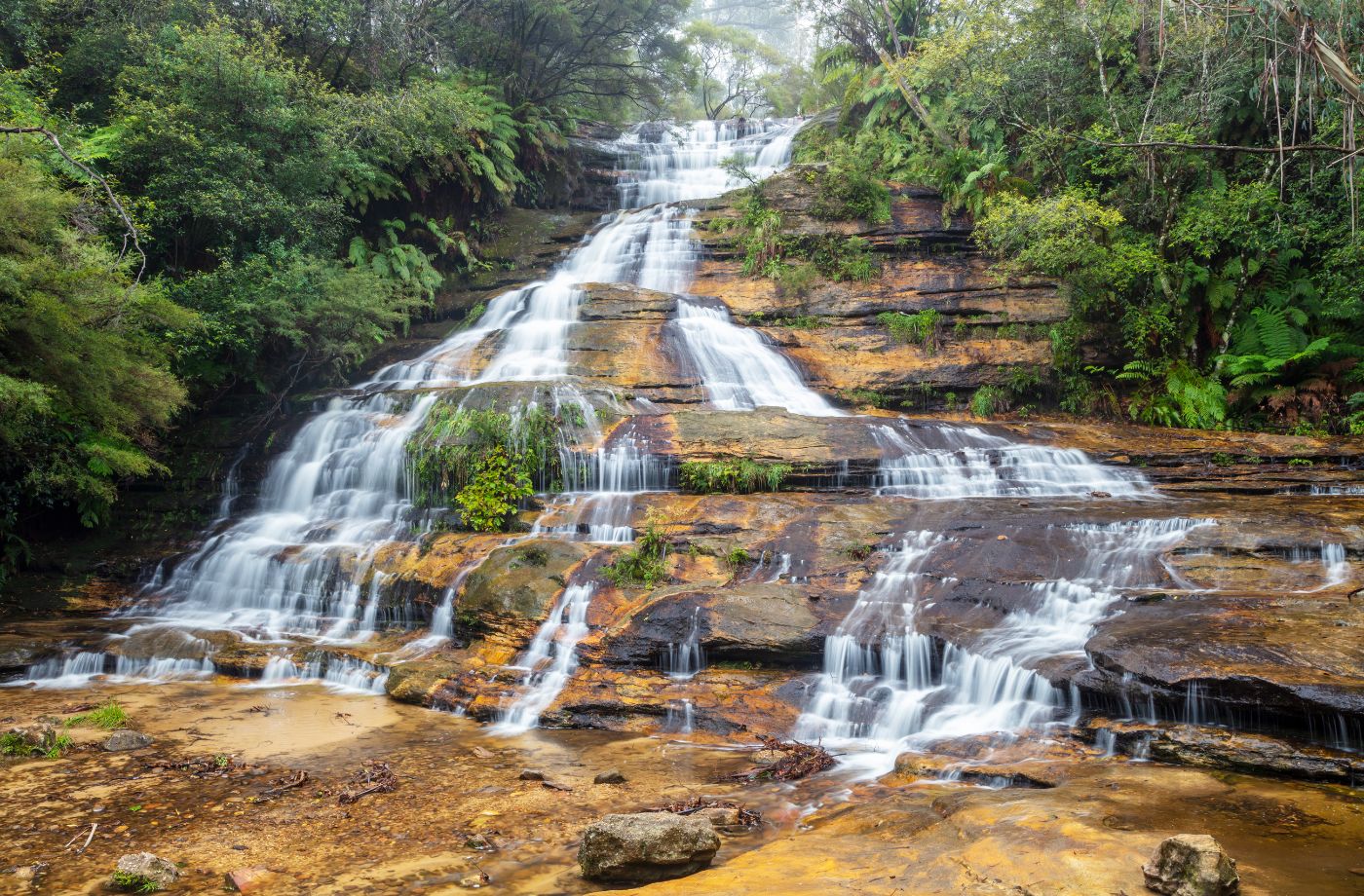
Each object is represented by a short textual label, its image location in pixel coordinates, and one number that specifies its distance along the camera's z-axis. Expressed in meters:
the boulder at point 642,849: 3.99
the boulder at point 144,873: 3.99
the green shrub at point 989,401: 15.04
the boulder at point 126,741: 6.39
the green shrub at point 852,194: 18.25
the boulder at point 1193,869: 3.24
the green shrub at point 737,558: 9.23
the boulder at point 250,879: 4.05
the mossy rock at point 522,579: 8.84
